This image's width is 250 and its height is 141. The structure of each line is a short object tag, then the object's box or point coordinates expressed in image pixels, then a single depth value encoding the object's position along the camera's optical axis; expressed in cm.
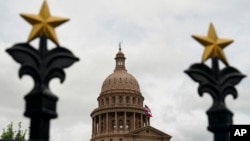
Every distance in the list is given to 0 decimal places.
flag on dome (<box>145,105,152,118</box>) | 11178
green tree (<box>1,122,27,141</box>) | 4455
